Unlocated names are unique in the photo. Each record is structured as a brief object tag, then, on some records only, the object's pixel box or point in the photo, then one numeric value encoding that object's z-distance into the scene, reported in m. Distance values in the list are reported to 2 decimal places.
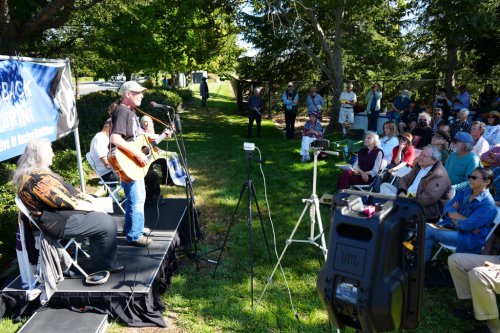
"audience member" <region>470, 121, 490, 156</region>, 6.26
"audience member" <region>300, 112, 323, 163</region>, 9.31
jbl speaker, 1.95
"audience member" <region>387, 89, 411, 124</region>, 11.40
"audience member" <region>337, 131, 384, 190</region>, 6.34
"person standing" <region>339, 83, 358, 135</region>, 11.99
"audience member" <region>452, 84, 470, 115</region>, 11.55
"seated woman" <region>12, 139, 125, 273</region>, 3.43
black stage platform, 3.65
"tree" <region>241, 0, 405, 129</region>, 12.34
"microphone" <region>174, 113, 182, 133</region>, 4.18
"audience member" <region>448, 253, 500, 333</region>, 3.35
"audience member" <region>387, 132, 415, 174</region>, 6.64
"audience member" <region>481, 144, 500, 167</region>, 5.94
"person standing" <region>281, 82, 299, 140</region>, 11.94
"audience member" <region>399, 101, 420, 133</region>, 9.90
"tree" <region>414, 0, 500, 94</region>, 9.47
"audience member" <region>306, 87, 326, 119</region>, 11.76
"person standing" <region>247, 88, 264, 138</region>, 12.23
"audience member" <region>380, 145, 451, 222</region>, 4.70
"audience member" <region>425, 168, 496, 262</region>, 3.77
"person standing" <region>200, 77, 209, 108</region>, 21.33
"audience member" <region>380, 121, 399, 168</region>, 6.98
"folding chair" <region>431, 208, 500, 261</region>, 3.84
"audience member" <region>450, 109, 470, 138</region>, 7.98
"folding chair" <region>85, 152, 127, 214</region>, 5.77
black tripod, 3.83
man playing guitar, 4.25
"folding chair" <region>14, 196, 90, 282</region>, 3.46
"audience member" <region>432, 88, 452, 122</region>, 11.44
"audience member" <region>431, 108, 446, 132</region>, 9.12
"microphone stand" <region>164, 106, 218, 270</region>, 4.36
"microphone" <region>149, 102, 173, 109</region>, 4.22
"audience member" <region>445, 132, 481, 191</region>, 5.19
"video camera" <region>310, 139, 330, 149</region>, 3.99
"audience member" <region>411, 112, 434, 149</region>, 7.87
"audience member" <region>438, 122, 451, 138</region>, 7.37
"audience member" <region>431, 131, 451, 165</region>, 5.91
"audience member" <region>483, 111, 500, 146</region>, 7.17
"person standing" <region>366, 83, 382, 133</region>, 12.06
